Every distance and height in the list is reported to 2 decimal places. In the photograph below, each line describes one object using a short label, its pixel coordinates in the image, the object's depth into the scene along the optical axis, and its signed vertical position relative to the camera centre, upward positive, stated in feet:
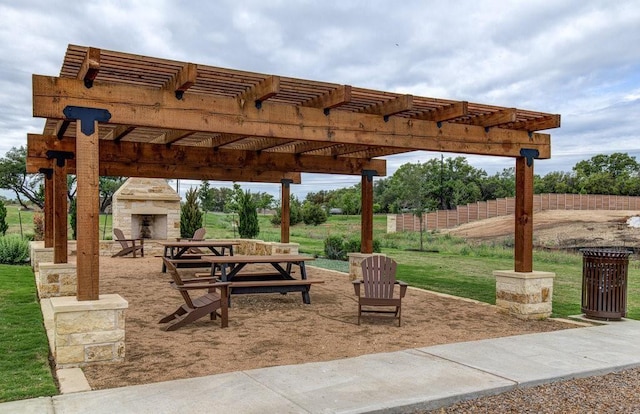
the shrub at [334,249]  55.31 -4.94
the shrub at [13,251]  46.68 -4.61
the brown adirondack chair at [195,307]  21.04 -4.30
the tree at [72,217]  63.25 -2.06
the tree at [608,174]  154.10 +9.52
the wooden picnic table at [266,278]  26.08 -4.02
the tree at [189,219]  66.08 -2.26
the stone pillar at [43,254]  34.14 -3.51
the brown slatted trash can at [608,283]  23.18 -3.46
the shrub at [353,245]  56.03 -4.59
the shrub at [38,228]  59.67 -3.23
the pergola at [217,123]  16.29 +3.22
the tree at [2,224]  65.77 -3.06
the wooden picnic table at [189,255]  38.00 -4.20
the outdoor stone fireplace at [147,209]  58.59 -0.97
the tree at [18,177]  110.52 +4.80
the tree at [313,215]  129.59 -3.19
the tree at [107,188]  114.11 +2.61
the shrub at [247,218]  65.62 -2.06
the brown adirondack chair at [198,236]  46.21 -3.13
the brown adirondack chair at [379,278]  23.91 -3.40
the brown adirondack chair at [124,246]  51.48 -4.56
